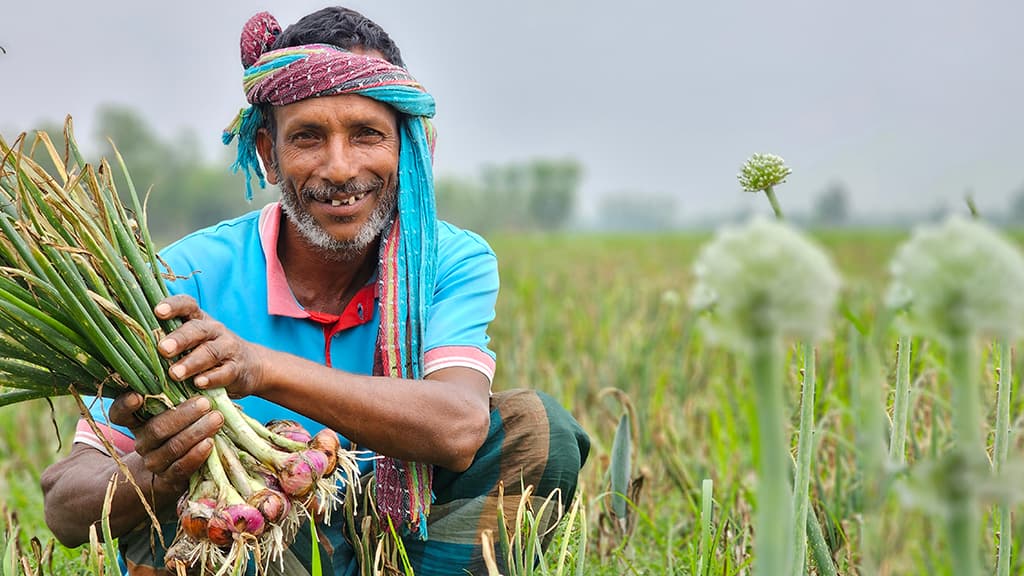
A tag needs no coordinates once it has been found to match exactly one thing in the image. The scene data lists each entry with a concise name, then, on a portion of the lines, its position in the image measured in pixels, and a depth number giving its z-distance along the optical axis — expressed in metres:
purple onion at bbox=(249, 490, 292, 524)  1.62
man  1.96
